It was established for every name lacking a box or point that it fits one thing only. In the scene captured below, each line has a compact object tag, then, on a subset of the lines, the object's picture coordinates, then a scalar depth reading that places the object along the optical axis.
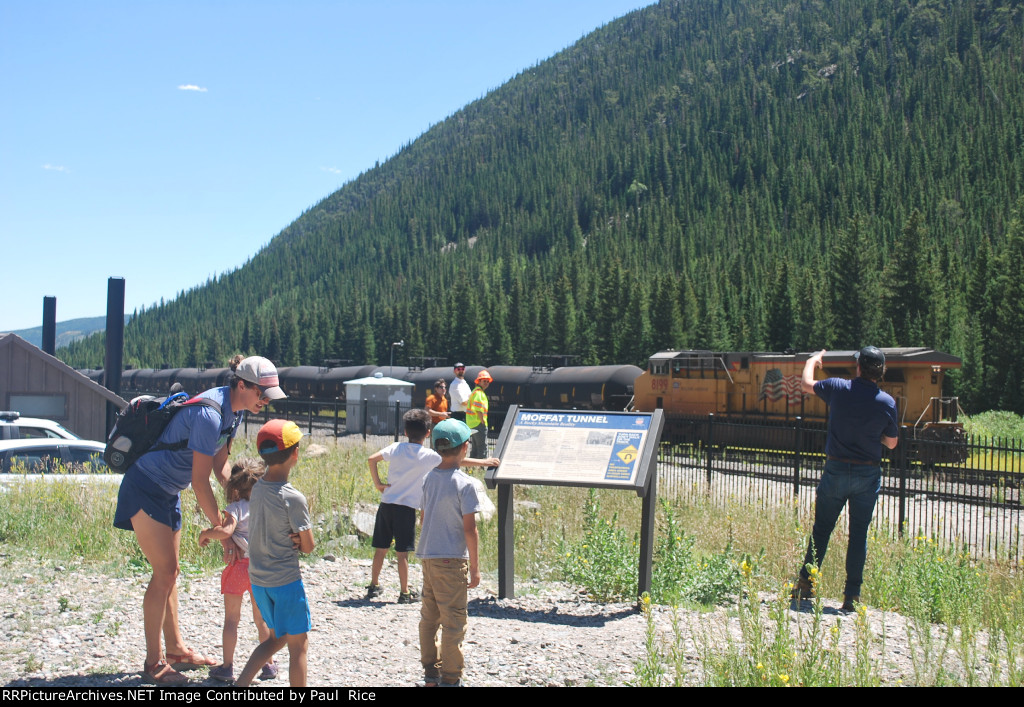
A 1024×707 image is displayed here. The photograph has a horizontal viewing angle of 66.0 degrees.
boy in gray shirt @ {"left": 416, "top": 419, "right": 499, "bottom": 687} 4.93
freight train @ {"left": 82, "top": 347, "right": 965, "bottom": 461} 24.70
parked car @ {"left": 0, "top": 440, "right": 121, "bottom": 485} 11.10
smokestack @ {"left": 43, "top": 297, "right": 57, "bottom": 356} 23.98
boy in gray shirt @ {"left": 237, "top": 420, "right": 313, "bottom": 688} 4.35
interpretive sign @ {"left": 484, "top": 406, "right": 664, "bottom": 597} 6.74
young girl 4.89
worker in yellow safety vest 13.65
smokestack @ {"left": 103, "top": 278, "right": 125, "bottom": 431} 16.69
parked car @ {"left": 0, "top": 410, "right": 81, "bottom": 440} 12.20
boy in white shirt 7.10
